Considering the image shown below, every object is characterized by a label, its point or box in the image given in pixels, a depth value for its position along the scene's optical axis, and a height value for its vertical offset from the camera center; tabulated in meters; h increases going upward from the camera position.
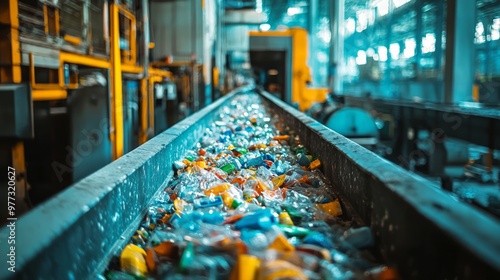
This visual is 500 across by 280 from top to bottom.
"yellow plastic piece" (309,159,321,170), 2.64 -0.43
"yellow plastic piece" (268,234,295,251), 1.25 -0.44
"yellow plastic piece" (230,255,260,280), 1.06 -0.44
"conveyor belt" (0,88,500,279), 0.94 -0.35
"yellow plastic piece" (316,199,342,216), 1.80 -0.49
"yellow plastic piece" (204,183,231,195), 1.99 -0.44
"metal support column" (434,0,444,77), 16.84 +2.49
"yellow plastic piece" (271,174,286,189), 2.21 -0.46
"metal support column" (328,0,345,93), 14.52 +1.84
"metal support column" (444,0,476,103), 7.43 +0.83
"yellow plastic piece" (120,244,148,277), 1.33 -0.54
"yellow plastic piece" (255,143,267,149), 3.32 -0.40
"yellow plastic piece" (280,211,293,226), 1.59 -0.47
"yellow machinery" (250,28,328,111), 10.88 +1.07
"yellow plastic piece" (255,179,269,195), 2.06 -0.45
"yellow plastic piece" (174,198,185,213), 1.80 -0.47
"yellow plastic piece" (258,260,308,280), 1.05 -0.45
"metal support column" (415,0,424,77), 19.17 +2.95
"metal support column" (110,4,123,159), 4.78 +0.08
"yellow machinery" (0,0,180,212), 3.30 +0.14
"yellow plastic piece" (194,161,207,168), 2.55 -0.42
